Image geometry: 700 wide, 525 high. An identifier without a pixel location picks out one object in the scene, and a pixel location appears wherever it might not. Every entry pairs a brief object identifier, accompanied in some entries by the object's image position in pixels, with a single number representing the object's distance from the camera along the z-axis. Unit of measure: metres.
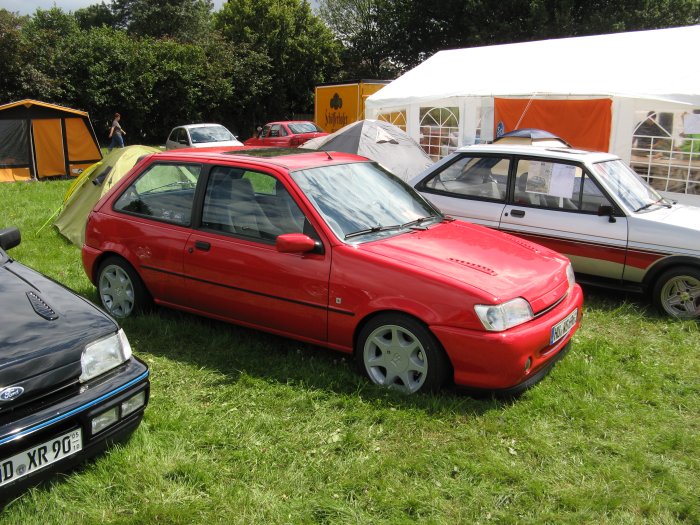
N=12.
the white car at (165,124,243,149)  18.88
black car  2.65
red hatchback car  3.74
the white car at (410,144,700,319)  5.64
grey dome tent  11.02
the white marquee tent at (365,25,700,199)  9.95
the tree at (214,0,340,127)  34.69
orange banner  11.02
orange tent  15.62
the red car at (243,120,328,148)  19.84
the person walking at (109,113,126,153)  19.64
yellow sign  22.25
